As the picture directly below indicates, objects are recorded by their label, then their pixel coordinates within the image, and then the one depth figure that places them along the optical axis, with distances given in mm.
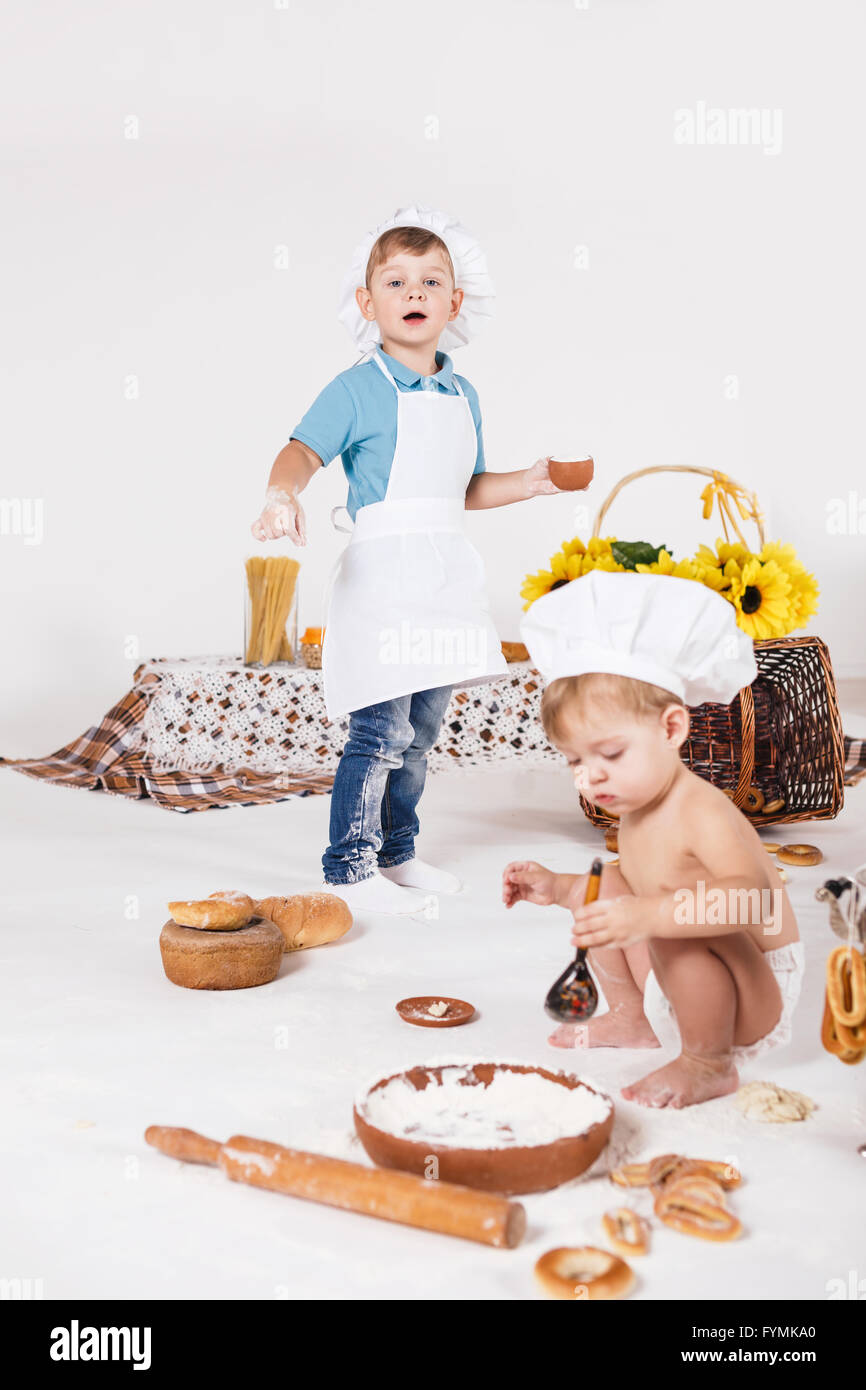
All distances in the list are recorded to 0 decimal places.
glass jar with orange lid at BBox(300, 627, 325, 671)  3369
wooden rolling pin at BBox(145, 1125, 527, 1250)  979
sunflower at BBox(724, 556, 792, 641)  1545
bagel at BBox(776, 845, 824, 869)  2255
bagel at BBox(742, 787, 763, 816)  2471
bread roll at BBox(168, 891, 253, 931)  1632
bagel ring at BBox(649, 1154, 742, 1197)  1060
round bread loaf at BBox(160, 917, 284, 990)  1590
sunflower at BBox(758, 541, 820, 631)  1577
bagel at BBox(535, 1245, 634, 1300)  912
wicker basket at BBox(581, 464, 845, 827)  2438
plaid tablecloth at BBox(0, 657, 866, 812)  3209
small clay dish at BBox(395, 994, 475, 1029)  1459
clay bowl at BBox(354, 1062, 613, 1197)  1047
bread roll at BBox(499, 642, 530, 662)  3410
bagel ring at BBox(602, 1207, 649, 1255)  979
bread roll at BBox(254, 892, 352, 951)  1743
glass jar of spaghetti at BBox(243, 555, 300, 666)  3340
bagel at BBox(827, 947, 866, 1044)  1045
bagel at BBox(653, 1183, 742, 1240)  998
